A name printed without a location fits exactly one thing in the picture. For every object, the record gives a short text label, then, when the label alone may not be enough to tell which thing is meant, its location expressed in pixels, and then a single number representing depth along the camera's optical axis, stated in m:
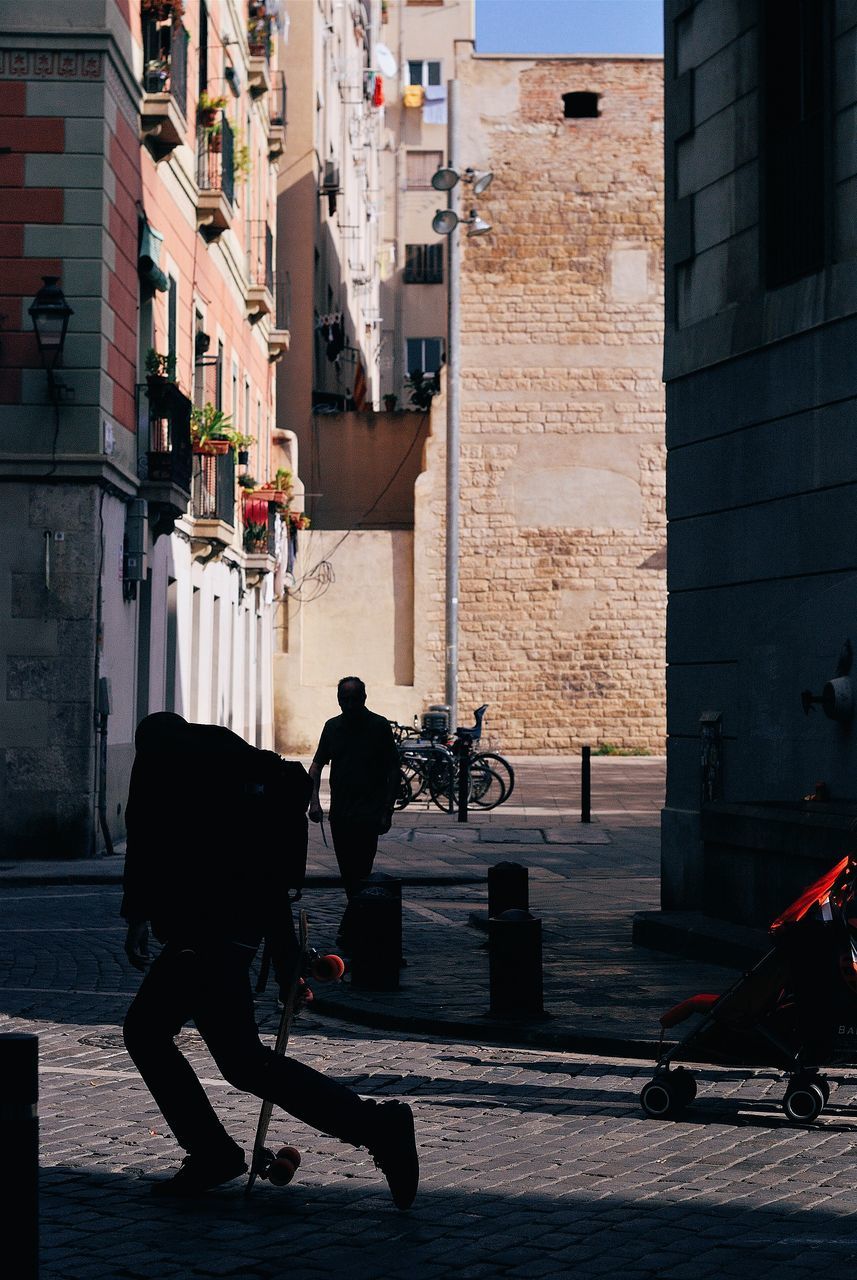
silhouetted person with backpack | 5.49
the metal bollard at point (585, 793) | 22.06
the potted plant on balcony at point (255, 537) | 30.92
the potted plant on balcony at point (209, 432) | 23.14
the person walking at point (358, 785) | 12.08
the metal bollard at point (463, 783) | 22.97
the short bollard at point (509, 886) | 10.89
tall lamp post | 31.39
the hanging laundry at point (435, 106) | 57.09
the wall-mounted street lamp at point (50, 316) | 17.73
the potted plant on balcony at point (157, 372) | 20.41
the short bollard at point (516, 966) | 9.04
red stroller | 6.87
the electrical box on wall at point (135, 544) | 19.89
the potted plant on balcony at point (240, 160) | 27.39
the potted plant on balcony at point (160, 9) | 20.31
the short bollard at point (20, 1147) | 3.68
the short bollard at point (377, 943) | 10.06
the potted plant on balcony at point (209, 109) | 24.28
